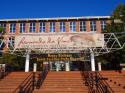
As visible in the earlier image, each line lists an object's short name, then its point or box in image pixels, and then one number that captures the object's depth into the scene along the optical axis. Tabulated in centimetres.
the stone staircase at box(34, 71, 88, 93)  722
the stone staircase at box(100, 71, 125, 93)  740
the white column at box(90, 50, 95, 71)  1194
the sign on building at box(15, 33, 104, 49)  1186
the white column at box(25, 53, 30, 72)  1211
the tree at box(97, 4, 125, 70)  1584
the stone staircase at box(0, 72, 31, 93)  749
